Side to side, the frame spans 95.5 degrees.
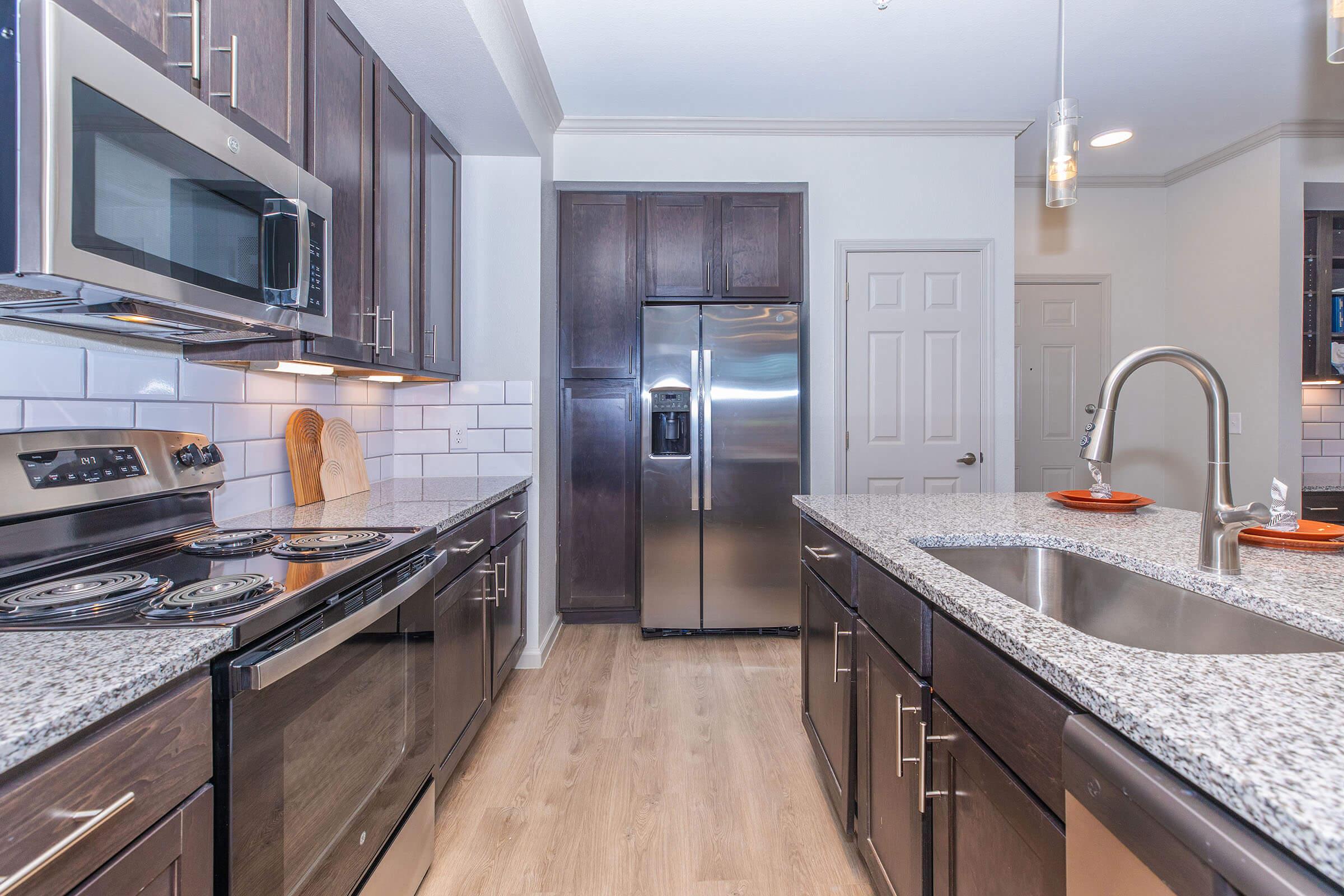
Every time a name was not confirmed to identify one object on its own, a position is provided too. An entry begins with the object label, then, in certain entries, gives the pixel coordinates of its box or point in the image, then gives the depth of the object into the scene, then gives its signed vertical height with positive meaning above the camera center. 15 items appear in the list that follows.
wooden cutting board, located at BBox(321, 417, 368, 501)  2.07 -0.07
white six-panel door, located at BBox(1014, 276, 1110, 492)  4.02 +0.50
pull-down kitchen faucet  1.01 -0.02
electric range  0.86 -0.29
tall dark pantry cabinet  3.25 +0.81
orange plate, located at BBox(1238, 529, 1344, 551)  1.20 -0.20
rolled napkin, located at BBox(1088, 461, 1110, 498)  1.80 -0.13
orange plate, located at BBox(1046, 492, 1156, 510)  1.77 -0.18
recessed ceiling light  3.40 +1.73
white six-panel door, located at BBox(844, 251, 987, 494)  3.38 +0.43
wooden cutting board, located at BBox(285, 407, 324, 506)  1.92 -0.03
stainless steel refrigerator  3.09 -0.12
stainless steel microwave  0.81 +0.39
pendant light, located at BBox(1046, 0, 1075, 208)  1.69 +0.83
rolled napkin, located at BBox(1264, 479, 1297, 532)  1.24 -0.15
